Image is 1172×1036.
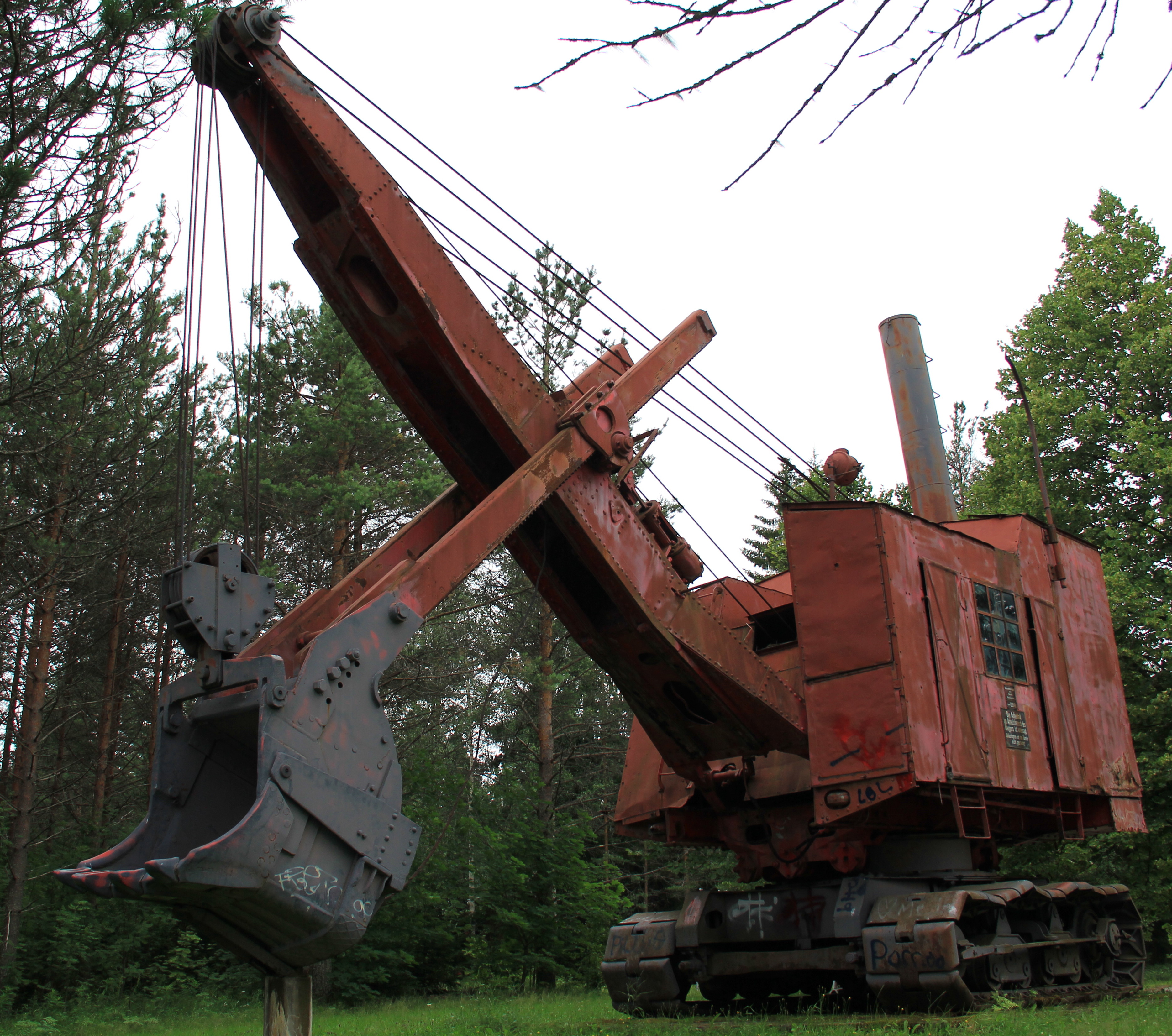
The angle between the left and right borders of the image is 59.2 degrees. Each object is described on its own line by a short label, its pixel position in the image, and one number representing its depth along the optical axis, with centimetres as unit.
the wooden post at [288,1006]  532
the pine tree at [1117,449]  1526
